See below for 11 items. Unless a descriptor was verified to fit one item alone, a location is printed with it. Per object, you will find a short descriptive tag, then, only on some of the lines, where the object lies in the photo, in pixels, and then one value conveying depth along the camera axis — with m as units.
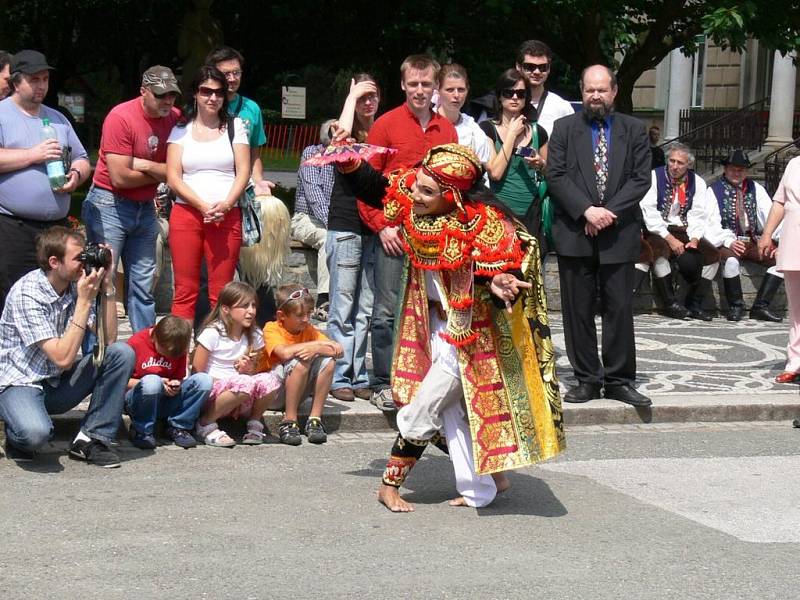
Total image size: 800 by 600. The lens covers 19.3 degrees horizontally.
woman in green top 15.14
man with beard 14.94
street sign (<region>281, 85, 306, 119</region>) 36.59
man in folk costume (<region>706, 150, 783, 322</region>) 22.96
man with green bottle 13.29
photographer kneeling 11.75
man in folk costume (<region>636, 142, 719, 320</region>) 22.50
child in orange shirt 13.43
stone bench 20.24
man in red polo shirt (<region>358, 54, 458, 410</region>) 14.16
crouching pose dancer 10.50
